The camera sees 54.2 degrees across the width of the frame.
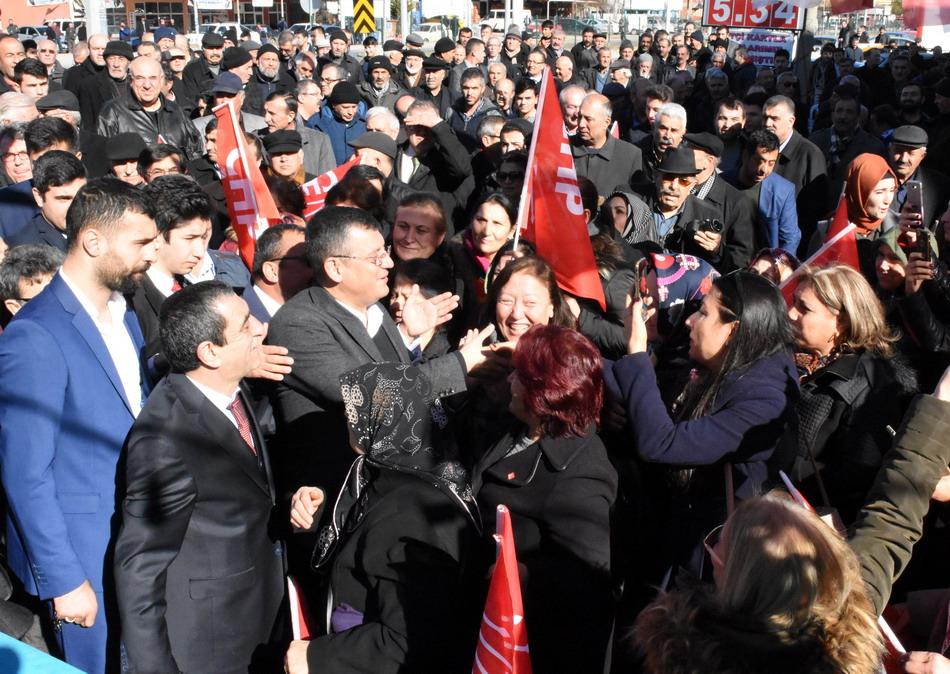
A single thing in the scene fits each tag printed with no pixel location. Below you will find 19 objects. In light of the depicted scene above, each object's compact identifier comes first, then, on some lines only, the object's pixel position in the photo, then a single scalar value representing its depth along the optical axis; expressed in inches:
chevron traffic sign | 579.8
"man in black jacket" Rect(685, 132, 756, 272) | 232.1
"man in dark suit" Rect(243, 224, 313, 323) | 159.6
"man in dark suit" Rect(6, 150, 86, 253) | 175.0
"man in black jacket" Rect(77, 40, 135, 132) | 423.5
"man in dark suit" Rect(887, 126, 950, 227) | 248.5
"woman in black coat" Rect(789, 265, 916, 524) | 121.3
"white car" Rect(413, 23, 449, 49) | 1365.7
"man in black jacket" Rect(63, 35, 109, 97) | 435.2
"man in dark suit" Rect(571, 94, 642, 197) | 267.3
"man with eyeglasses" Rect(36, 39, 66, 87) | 494.3
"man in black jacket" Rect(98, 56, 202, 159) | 308.7
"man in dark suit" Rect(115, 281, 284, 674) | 103.2
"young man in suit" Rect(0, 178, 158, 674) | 111.3
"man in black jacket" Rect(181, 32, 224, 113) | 503.2
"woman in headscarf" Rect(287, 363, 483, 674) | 88.9
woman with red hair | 96.3
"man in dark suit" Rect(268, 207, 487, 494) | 129.2
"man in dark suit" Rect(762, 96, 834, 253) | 281.4
